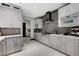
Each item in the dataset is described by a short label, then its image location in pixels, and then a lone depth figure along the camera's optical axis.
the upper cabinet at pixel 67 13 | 2.13
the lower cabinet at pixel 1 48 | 1.92
